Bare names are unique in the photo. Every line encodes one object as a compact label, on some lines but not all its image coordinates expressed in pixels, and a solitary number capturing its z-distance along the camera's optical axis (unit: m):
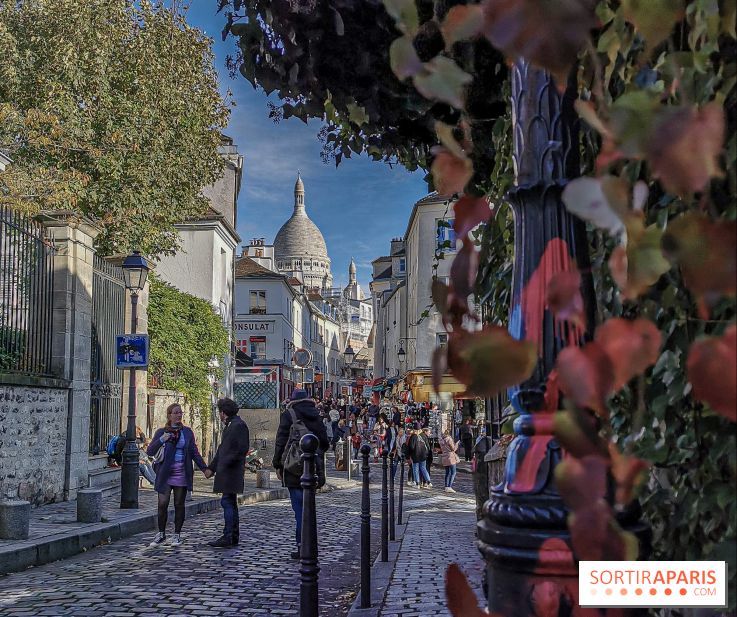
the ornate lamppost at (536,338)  1.46
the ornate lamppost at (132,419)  12.15
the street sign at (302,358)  25.89
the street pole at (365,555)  5.99
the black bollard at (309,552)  4.35
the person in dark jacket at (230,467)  9.48
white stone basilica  178.88
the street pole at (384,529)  7.94
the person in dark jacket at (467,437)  27.56
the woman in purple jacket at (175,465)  9.45
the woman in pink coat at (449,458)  18.98
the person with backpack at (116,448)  15.07
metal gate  14.99
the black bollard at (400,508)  12.16
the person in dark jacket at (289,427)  8.83
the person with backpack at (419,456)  19.42
